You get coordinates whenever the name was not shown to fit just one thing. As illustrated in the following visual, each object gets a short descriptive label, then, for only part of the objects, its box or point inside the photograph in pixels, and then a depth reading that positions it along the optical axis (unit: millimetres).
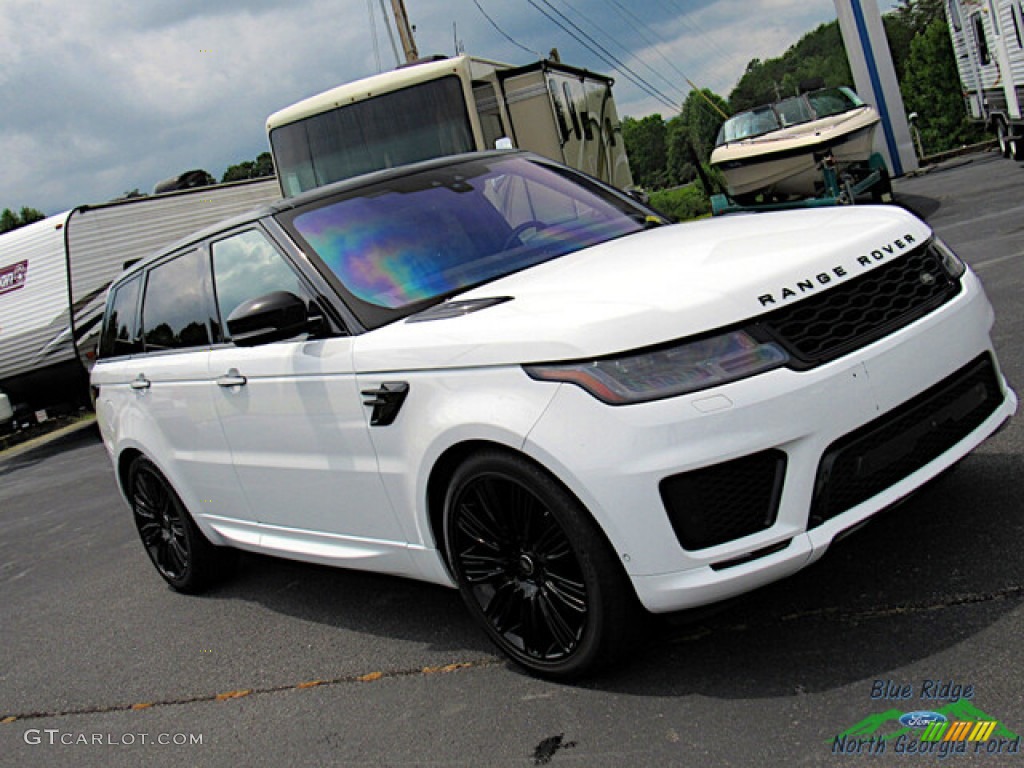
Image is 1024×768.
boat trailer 14961
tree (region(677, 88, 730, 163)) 124581
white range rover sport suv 3045
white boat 15297
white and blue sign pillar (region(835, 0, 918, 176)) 19938
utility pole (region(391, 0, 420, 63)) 29688
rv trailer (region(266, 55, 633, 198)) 11906
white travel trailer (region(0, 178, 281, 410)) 15031
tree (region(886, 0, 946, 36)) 122062
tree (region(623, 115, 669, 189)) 159250
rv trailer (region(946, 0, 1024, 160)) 16047
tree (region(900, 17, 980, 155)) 84438
